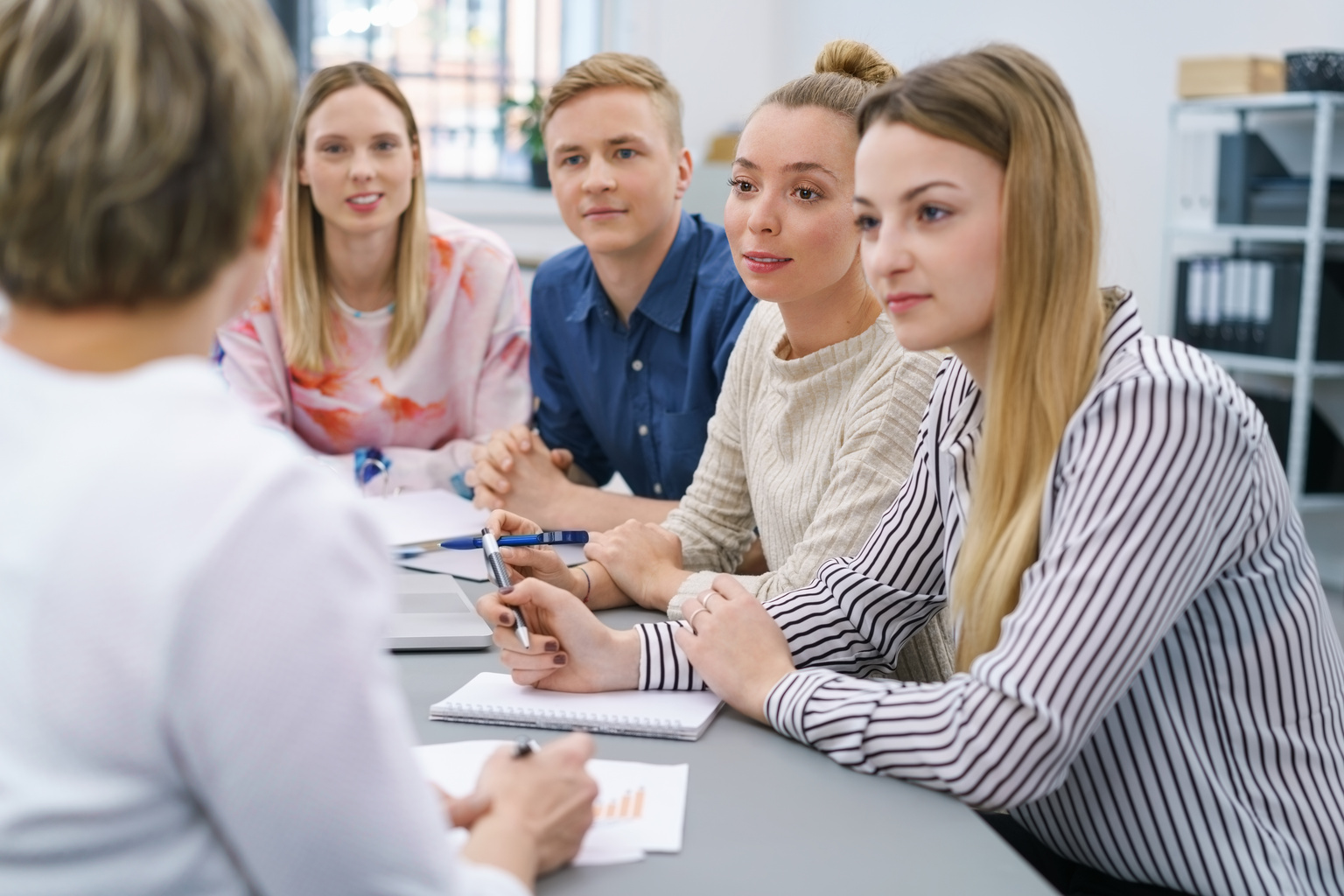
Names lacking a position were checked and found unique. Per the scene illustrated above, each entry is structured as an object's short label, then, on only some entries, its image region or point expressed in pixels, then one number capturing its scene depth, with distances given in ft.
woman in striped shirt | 3.09
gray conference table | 2.79
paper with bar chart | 2.91
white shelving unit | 12.07
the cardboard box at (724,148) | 17.61
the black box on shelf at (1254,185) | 12.54
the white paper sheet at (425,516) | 5.92
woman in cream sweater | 4.74
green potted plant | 17.03
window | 17.51
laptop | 4.37
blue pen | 4.90
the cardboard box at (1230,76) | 12.42
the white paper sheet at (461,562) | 5.41
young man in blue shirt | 7.15
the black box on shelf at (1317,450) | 12.92
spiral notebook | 3.62
